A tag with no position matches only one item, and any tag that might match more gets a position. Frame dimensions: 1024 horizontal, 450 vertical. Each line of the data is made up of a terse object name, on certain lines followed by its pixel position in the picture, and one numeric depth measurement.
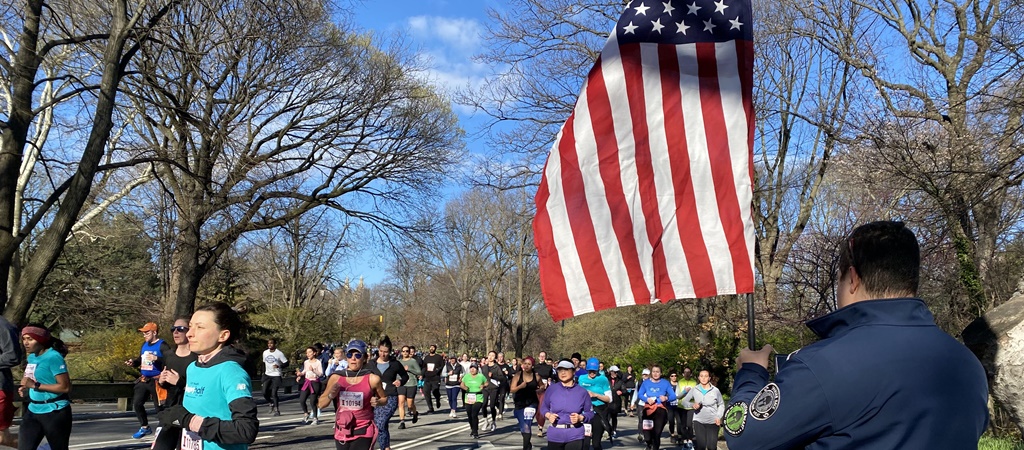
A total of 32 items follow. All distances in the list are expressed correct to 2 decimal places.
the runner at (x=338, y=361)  16.44
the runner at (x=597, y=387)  15.51
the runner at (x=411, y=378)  21.32
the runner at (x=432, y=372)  26.02
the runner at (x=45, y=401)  8.59
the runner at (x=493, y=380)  21.92
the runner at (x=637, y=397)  17.67
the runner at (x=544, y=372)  16.38
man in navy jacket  2.33
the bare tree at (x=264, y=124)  15.75
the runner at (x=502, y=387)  26.22
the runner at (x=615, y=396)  20.75
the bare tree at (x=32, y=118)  12.92
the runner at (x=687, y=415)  16.89
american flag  5.32
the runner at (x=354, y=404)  10.24
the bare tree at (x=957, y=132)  12.17
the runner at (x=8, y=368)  8.58
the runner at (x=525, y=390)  16.06
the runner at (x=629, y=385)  28.74
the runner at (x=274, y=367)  20.84
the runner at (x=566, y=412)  10.47
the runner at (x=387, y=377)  13.90
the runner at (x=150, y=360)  11.89
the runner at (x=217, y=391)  4.92
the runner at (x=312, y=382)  20.33
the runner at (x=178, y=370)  8.00
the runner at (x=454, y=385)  25.81
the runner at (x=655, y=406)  16.61
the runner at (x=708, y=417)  14.74
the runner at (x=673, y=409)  17.81
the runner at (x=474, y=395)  19.02
